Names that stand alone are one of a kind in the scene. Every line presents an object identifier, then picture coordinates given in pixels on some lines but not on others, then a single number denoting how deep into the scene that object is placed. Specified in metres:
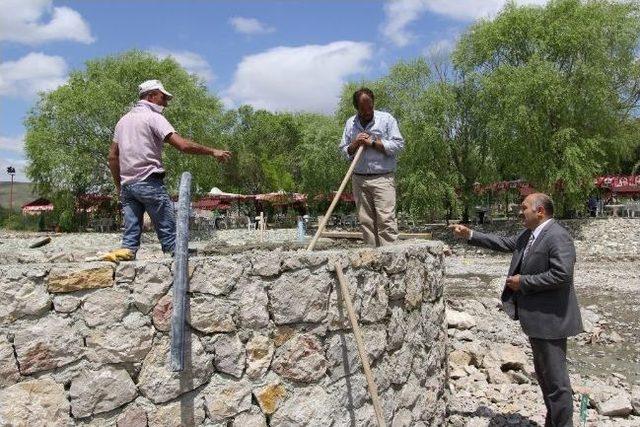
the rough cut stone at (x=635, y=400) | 6.48
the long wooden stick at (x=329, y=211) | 4.94
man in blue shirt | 5.91
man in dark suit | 4.86
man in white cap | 4.61
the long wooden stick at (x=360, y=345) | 4.21
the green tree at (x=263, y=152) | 51.41
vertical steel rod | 3.76
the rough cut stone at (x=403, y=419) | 4.79
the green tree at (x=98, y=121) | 28.00
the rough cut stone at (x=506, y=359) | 7.67
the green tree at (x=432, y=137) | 28.77
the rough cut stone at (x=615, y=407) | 6.32
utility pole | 40.19
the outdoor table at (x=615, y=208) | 32.62
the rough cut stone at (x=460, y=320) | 9.59
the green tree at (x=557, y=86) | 26.27
